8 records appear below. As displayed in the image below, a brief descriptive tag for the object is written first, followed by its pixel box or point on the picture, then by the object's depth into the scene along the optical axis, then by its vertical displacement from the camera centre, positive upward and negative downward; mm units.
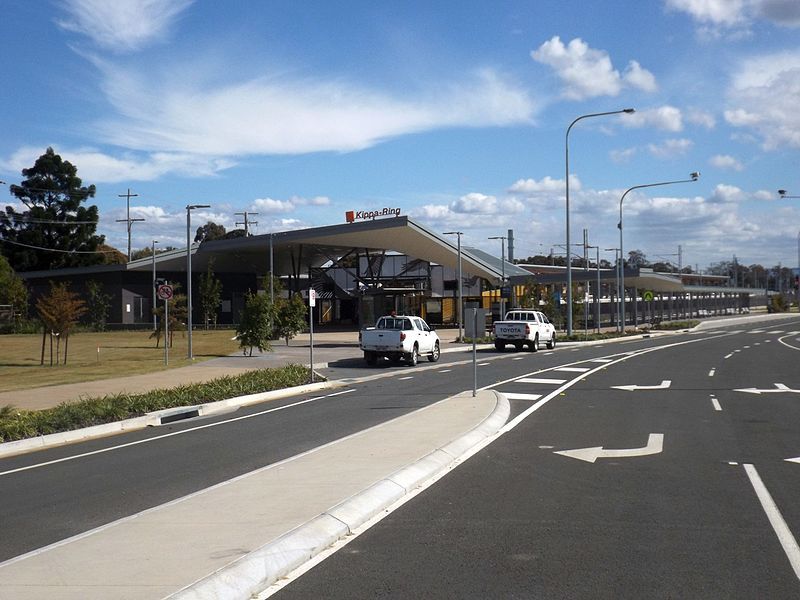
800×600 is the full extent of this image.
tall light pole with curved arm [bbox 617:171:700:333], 58634 +2531
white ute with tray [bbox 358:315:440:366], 31969 -974
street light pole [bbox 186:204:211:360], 33406 +3607
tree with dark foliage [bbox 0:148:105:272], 84750 +9720
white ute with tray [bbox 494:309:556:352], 39906 -818
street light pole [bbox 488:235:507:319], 54500 +928
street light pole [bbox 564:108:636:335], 48269 +1091
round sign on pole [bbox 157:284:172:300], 31594 +961
